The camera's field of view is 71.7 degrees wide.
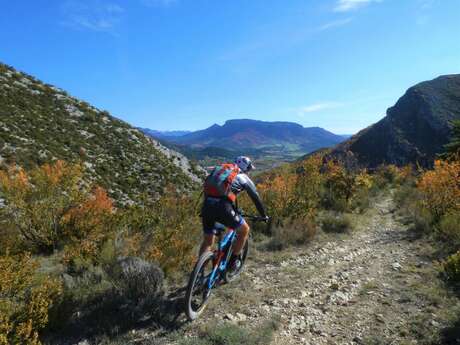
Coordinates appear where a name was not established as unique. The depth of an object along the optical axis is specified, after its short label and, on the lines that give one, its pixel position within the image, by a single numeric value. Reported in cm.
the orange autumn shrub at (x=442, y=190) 953
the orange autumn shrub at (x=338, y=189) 1267
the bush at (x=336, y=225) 1011
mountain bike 460
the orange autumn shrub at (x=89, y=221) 766
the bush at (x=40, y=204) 716
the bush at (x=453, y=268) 514
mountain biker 491
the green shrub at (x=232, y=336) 420
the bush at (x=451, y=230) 770
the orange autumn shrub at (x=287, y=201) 1002
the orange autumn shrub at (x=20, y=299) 364
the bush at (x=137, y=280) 504
